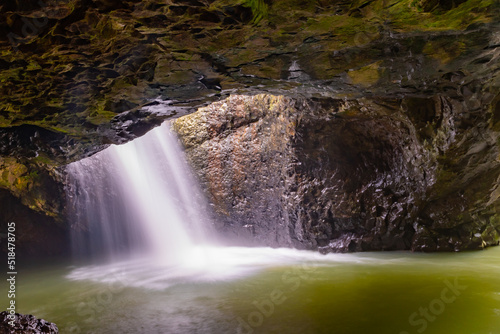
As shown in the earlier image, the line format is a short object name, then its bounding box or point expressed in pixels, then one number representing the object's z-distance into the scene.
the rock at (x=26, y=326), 3.12
